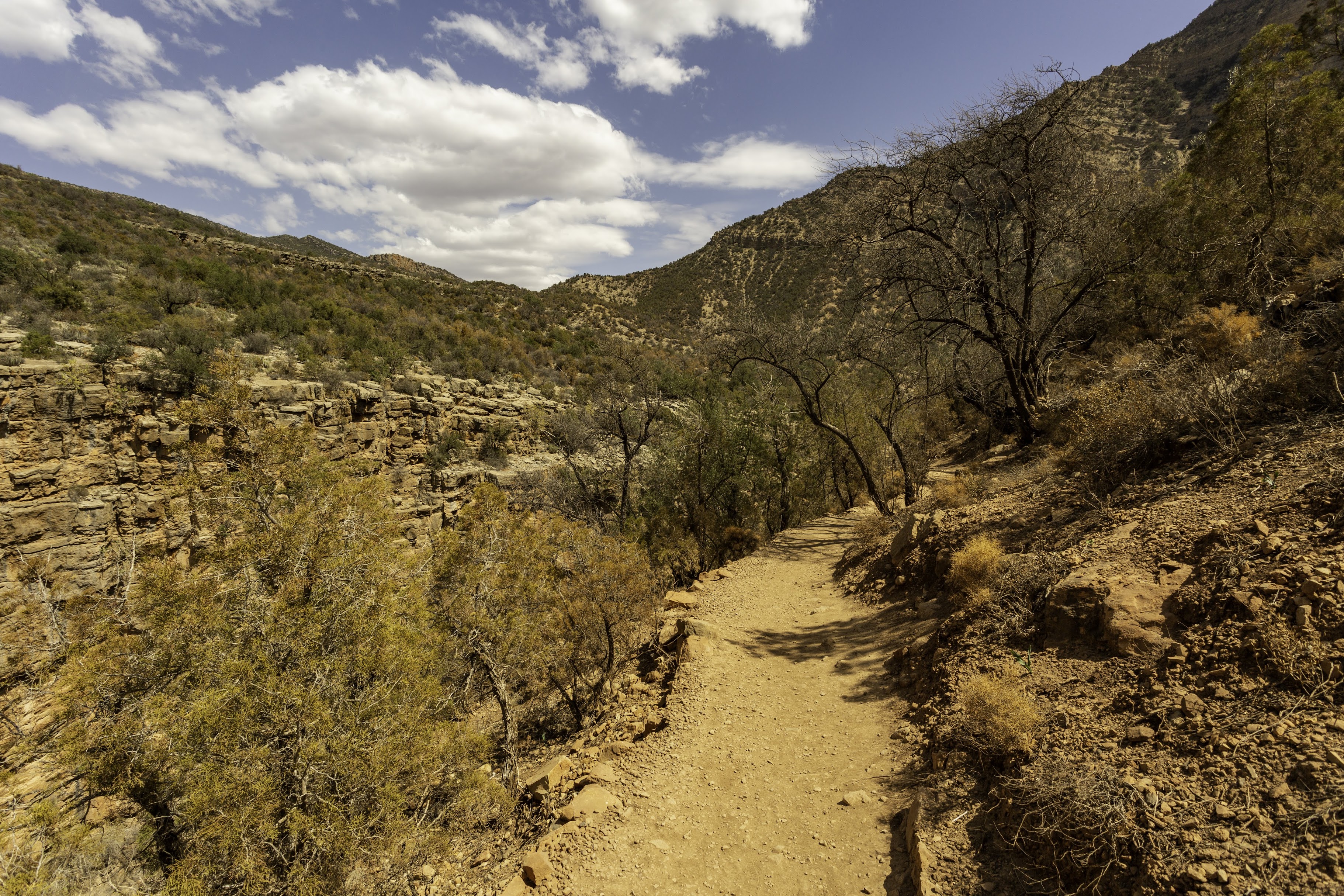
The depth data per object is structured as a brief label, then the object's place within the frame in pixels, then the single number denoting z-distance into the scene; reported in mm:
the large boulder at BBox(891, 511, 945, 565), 7973
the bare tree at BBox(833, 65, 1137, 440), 9016
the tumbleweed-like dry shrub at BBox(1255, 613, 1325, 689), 2721
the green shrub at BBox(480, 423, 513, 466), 17609
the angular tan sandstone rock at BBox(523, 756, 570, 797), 6094
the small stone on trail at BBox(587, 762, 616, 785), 5575
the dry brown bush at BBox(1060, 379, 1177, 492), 5773
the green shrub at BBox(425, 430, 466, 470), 16078
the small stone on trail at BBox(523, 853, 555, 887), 4469
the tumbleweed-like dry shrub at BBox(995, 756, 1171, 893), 2674
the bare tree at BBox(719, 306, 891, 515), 12094
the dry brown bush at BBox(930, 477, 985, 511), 8461
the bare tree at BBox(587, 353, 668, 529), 14484
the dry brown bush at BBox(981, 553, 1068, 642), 4836
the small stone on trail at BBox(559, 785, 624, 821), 5098
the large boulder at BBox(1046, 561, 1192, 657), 3764
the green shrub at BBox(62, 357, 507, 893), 4504
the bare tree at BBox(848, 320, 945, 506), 11328
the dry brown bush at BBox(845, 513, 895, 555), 9773
